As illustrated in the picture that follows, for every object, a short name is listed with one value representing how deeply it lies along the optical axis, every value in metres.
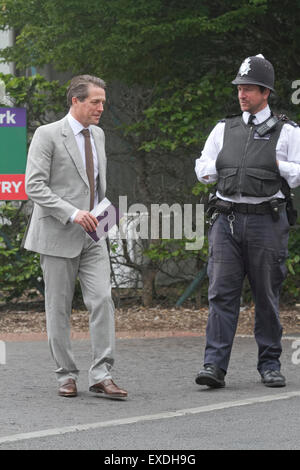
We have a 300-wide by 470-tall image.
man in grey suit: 13.54
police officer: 13.95
